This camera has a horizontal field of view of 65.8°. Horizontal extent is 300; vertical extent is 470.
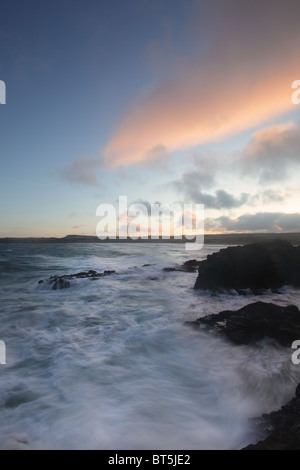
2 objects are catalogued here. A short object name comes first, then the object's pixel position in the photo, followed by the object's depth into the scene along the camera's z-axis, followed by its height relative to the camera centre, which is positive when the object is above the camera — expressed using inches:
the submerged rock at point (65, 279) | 625.0 -131.1
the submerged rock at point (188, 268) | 874.8 -133.9
